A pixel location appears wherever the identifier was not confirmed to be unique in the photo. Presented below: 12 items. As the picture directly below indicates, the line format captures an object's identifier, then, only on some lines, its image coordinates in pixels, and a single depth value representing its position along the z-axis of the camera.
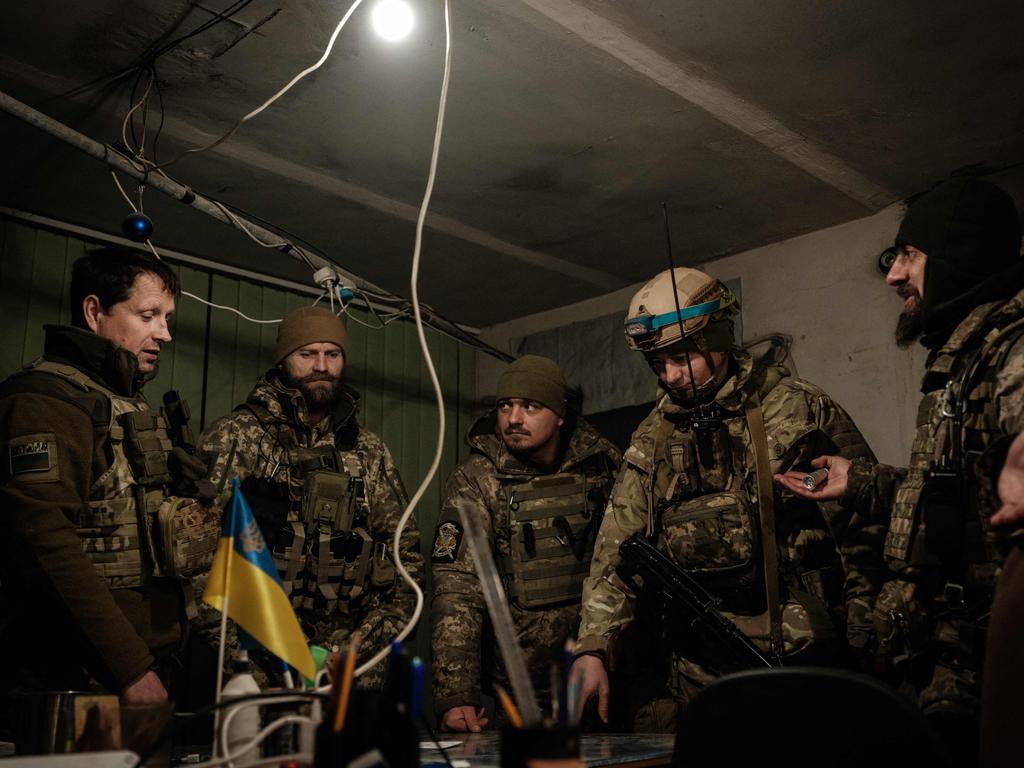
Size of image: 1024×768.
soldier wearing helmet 3.13
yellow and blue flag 1.34
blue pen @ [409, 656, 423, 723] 0.99
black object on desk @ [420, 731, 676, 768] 1.76
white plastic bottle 1.30
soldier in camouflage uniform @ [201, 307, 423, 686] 3.82
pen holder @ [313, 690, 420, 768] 0.98
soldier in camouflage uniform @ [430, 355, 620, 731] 3.86
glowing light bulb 2.78
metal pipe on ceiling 3.18
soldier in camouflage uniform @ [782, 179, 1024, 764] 2.26
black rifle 2.95
